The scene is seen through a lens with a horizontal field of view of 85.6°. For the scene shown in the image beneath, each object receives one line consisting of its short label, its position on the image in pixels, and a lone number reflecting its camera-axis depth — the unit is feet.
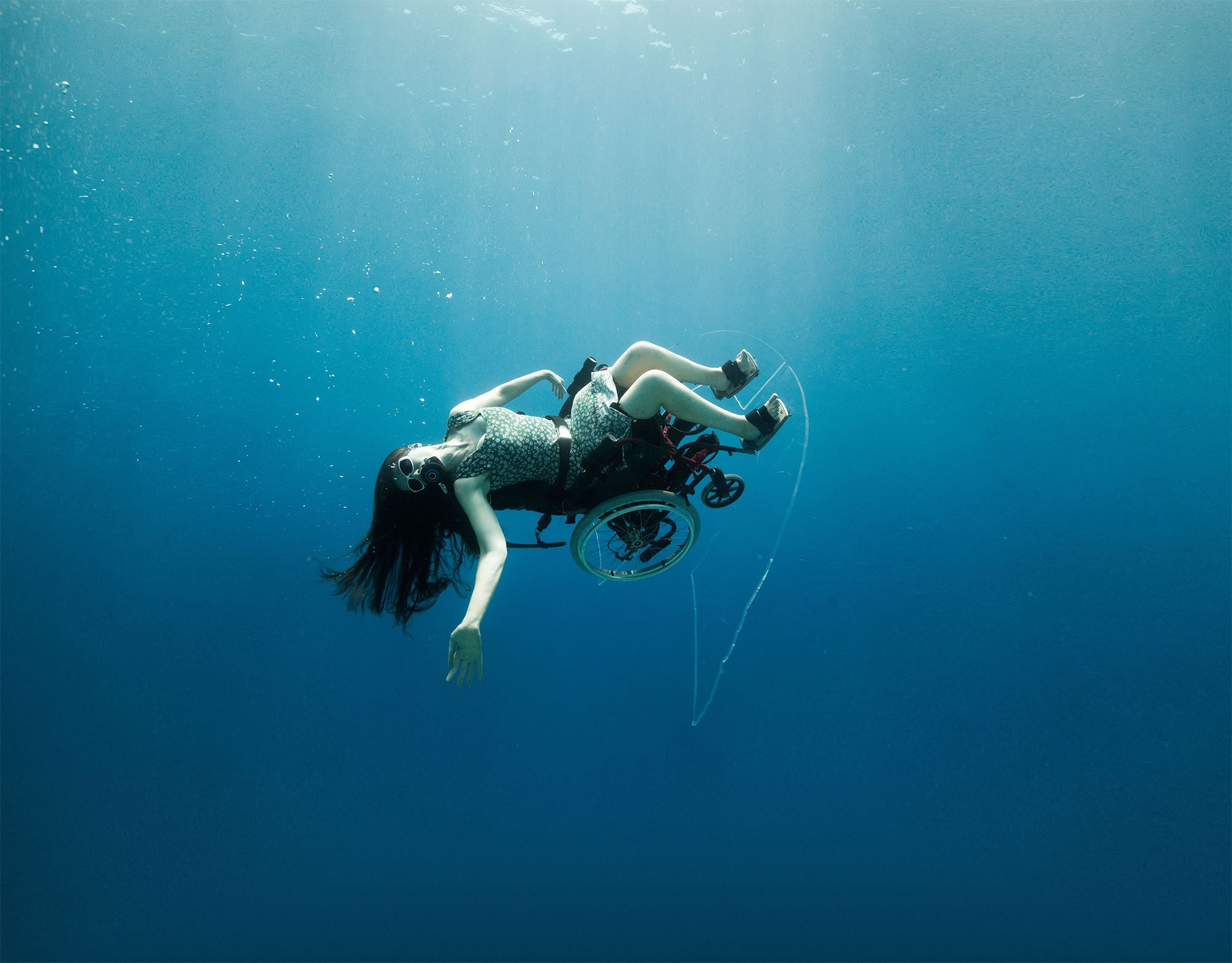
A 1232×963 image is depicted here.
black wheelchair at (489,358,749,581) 9.02
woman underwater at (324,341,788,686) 8.72
